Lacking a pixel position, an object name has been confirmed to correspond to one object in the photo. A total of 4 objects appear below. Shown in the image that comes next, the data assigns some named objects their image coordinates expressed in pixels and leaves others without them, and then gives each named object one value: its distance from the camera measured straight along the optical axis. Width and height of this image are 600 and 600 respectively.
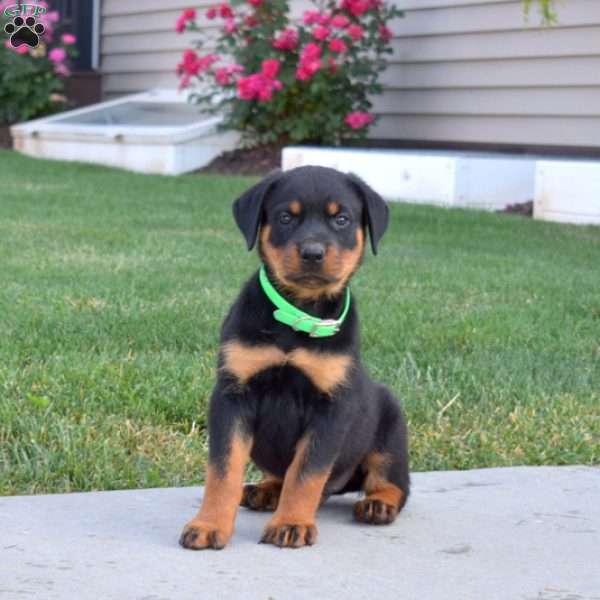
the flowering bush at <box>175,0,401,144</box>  13.62
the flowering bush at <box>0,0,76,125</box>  17.20
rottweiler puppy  3.52
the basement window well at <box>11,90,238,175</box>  14.84
